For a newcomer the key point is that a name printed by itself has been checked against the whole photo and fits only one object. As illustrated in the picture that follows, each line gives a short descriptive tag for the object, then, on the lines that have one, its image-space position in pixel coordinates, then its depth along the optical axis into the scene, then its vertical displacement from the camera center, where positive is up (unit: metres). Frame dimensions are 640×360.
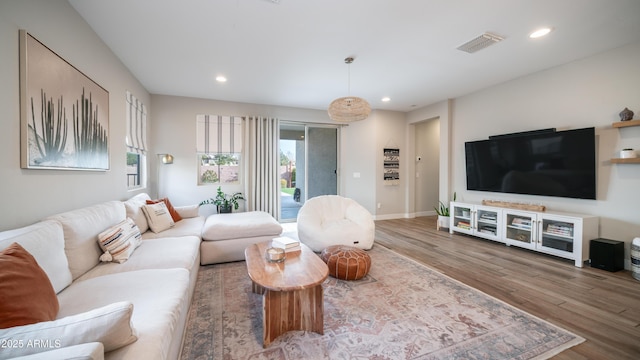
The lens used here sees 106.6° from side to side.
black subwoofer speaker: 2.80 -0.93
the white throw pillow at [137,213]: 2.68 -0.39
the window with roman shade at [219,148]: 4.88 +0.64
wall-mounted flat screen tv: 3.18 +0.22
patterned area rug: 1.58 -1.15
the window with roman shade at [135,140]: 3.48 +0.59
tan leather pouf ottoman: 2.55 -0.93
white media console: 3.01 -0.75
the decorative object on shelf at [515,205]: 3.54 -0.44
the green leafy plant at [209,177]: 4.99 +0.03
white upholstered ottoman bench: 3.01 -0.76
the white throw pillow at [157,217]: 2.90 -0.48
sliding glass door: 5.74 +0.48
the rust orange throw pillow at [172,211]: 3.46 -0.49
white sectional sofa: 0.78 -0.64
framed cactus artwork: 1.62 +0.54
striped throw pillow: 1.91 -0.54
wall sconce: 4.36 +0.36
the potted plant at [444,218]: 4.87 -0.82
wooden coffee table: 1.62 -0.85
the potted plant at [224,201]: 4.67 -0.46
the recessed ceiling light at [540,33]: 2.60 +1.61
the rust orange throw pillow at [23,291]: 0.92 -0.48
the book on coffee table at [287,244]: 2.23 -0.62
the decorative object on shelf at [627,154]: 2.80 +0.28
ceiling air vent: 2.69 +1.60
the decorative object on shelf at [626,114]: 2.81 +0.75
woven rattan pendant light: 3.17 +0.96
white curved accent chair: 3.39 -0.69
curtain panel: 5.15 +0.31
